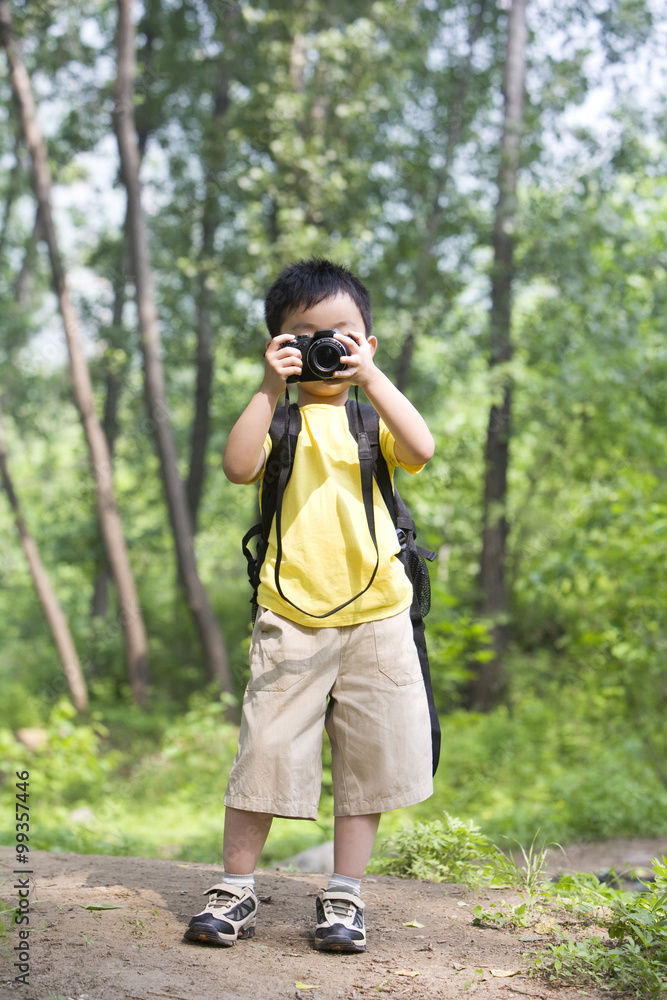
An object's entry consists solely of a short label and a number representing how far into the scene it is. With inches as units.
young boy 90.8
